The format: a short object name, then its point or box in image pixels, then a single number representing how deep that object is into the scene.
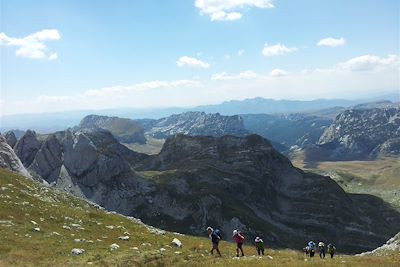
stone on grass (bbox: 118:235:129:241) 50.81
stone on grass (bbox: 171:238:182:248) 48.94
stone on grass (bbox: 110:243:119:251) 42.30
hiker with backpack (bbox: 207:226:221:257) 40.50
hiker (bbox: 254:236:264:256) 43.72
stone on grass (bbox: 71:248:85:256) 39.34
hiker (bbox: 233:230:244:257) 41.38
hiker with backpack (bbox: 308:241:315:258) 44.97
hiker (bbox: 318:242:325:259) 46.12
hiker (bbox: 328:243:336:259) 45.72
